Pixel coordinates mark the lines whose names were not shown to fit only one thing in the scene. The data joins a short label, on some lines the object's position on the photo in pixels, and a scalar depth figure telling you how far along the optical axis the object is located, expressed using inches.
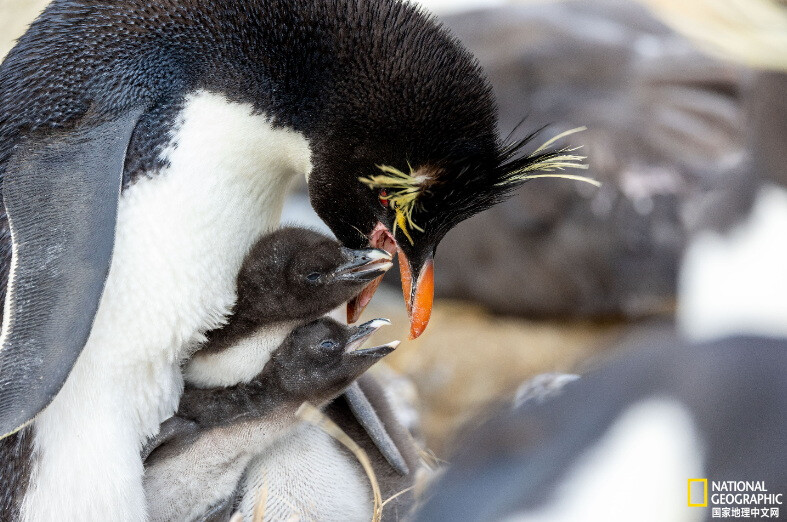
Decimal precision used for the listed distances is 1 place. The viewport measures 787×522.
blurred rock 164.6
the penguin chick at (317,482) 126.3
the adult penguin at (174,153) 123.8
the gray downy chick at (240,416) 125.8
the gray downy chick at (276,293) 125.7
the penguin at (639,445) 118.4
